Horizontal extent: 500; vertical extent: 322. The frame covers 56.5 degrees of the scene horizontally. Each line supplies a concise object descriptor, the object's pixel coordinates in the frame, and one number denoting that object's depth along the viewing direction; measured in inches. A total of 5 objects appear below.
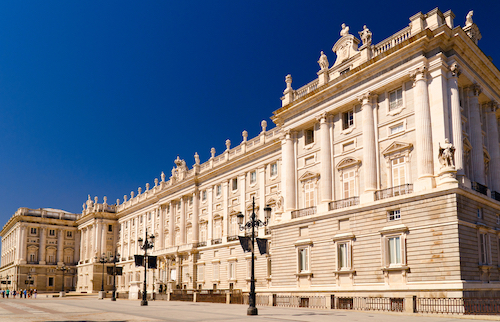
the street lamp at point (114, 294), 1935.0
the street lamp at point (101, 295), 2273.5
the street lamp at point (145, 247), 1417.3
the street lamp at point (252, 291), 922.1
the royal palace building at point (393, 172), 1043.3
